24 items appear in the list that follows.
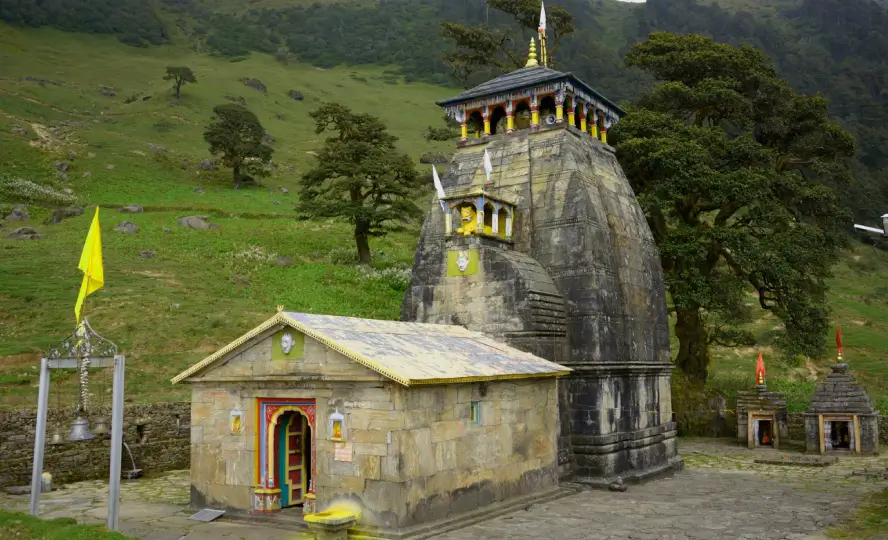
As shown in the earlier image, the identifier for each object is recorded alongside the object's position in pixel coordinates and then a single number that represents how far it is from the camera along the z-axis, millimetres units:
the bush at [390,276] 36844
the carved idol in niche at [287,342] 13125
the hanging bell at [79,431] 11109
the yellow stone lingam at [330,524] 11391
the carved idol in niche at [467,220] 17516
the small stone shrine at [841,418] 23562
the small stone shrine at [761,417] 25609
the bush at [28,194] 45188
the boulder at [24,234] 37212
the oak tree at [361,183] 38219
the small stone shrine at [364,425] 11969
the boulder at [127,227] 40481
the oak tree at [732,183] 26594
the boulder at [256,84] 93312
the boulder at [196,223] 43094
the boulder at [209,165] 59394
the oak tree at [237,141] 55688
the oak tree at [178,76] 78062
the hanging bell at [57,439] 11755
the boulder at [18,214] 41781
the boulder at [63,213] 41469
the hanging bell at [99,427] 12523
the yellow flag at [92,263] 12172
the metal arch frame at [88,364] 11297
